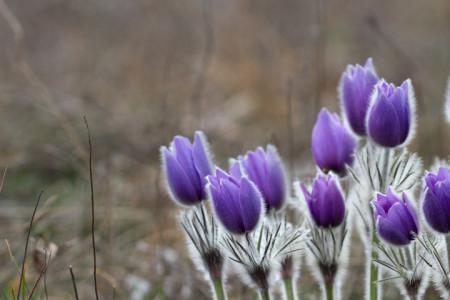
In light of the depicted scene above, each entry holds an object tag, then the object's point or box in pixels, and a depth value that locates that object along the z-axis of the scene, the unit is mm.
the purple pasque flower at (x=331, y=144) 1544
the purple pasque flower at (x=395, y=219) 1467
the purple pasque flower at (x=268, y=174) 1532
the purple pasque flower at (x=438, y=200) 1458
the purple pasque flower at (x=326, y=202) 1498
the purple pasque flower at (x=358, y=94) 1534
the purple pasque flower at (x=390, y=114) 1501
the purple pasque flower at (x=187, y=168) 1514
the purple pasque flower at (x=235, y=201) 1483
